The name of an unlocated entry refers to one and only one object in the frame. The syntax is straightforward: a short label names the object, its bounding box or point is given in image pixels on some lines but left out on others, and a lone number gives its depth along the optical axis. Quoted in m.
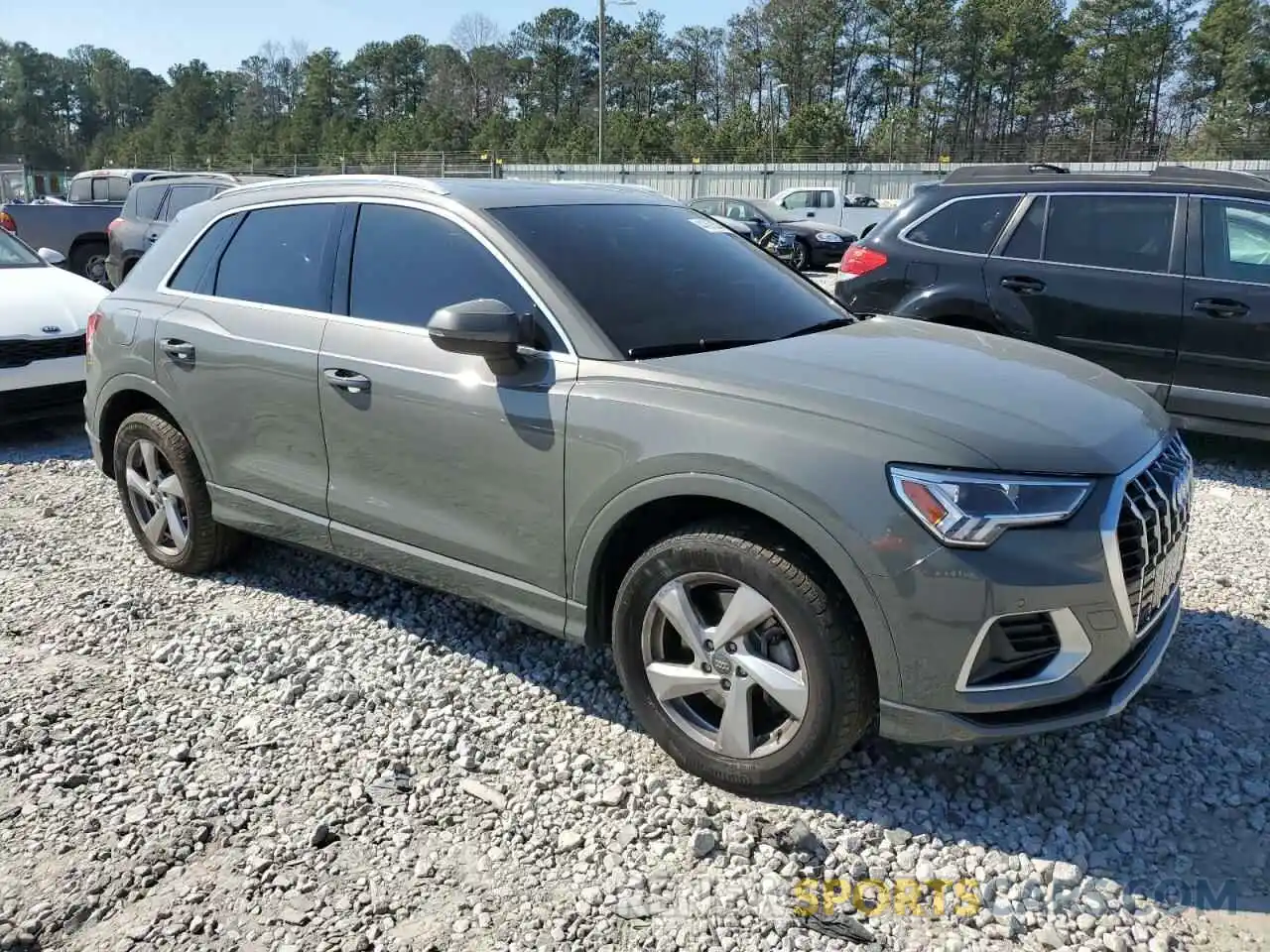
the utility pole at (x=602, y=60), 33.50
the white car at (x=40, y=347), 6.96
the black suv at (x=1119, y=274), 6.03
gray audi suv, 2.58
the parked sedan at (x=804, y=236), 21.64
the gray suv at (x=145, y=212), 13.36
